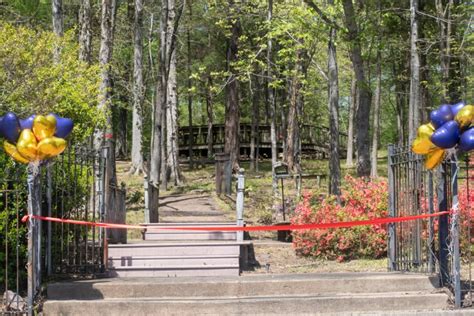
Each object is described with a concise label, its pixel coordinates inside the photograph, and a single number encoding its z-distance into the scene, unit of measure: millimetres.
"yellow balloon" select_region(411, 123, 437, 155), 7355
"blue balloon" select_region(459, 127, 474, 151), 6996
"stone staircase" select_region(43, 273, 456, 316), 7250
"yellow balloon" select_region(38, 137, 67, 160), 6871
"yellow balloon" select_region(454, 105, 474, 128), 7039
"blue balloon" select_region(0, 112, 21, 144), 6957
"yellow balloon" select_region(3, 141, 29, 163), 6984
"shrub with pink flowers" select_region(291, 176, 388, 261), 10641
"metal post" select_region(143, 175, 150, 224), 11594
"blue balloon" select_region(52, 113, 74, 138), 7283
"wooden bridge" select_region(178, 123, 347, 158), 34250
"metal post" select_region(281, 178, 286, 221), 13414
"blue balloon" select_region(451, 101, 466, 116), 7218
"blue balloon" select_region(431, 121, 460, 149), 7039
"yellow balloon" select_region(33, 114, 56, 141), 6961
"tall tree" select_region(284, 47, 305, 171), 24375
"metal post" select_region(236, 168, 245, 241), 10188
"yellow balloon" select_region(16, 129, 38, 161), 6859
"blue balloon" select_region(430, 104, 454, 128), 7227
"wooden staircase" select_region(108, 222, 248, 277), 8836
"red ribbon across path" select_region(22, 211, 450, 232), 7484
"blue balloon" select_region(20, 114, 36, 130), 7078
